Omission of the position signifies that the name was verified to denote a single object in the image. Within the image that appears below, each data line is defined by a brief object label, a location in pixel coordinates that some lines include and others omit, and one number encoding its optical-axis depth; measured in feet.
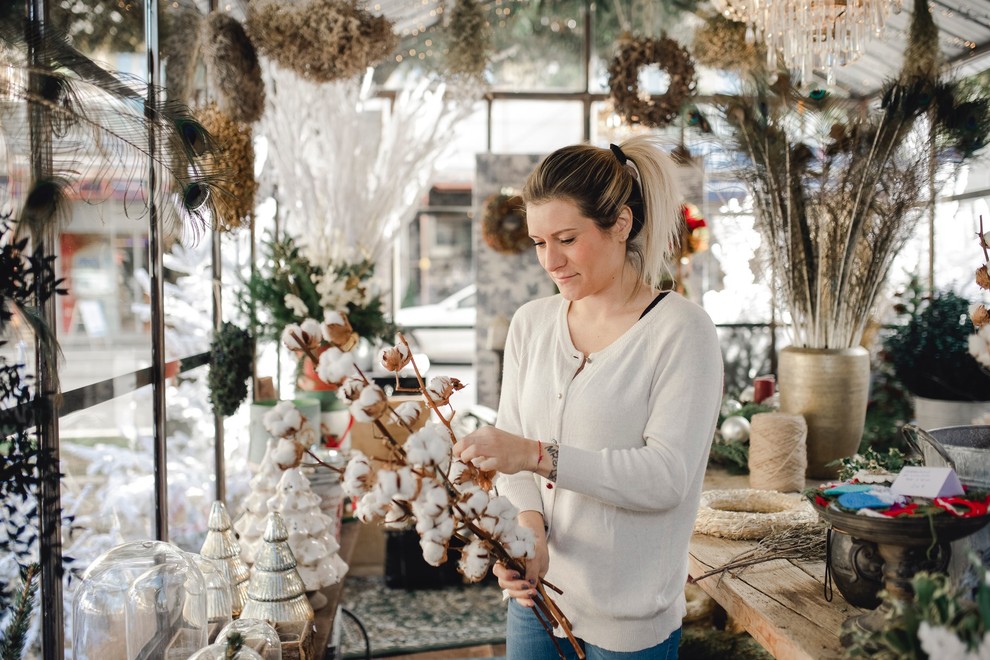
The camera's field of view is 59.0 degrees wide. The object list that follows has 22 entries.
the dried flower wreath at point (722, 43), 17.87
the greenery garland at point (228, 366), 10.36
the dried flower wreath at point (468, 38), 14.20
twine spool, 8.08
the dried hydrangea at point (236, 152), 9.32
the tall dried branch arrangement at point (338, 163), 14.26
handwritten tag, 4.50
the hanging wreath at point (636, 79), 17.49
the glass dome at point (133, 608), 5.08
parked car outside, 24.09
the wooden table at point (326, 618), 6.89
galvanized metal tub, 4.55
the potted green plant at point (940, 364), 17.92
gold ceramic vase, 8.57
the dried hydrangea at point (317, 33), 10.20
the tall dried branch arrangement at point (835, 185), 8.36
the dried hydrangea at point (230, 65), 9.37
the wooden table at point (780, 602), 4.81
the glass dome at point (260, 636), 5.16
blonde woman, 4.74
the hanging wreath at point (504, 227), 21.52
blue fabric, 4.66
